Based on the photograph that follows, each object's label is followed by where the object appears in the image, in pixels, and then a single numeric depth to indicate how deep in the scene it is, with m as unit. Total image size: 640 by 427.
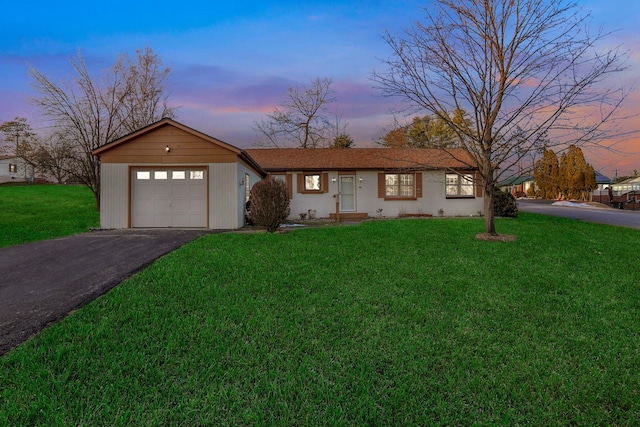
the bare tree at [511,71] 8.30
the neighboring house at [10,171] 44.41
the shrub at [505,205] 15.35
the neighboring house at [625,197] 26.14
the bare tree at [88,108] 15.88
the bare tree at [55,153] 16.72
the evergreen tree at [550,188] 36.78
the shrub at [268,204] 9.87
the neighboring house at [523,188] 54.68
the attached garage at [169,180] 11.09
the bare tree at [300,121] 27.38
